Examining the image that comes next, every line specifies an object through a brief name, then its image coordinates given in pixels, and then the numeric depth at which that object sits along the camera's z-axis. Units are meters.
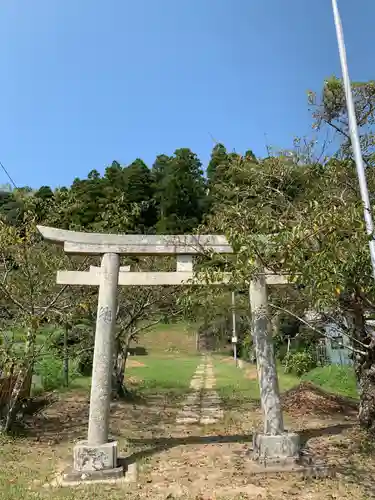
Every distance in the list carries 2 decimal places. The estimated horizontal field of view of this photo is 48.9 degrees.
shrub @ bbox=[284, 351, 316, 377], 13.20
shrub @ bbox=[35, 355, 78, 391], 12.47
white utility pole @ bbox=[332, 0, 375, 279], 4.09
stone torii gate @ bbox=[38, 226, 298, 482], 5.82
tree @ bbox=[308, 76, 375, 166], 6.74
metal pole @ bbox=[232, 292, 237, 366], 20.46
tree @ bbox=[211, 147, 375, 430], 3.80
